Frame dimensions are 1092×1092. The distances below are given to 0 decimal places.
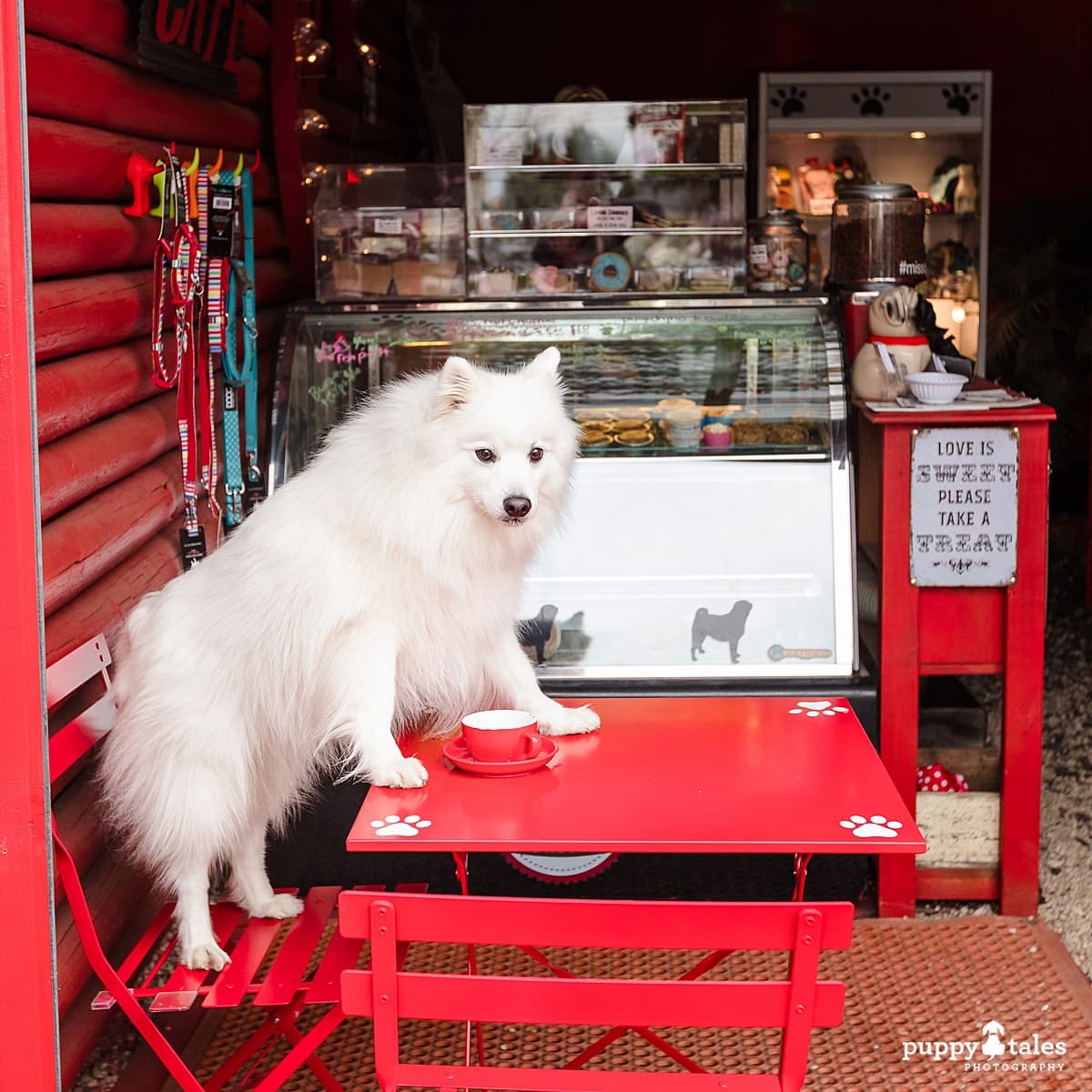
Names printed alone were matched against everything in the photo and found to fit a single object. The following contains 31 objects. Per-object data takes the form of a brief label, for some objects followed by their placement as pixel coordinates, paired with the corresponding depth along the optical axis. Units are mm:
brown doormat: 3248
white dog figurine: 4184
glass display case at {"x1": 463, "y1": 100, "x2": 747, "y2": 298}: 4516
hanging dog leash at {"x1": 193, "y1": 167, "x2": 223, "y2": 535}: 3899
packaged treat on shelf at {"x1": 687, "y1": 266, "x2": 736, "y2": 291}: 4531
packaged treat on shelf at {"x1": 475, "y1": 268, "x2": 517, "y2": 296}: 4617
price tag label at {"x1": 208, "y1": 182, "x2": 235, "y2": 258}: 3795
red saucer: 2674
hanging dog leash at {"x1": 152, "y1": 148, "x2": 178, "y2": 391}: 3617
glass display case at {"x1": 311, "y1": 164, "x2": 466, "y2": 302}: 4598
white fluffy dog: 2836
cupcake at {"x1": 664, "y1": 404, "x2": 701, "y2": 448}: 4262
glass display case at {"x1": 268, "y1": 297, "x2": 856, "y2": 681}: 3988
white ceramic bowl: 3965
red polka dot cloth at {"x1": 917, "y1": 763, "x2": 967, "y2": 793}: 4113
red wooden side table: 3885
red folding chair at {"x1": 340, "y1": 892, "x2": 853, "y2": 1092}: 2000
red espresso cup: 2695
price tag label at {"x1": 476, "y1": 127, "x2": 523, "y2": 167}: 4531
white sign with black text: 3879
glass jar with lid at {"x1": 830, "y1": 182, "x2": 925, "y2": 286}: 4703
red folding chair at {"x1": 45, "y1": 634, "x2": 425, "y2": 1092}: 2600
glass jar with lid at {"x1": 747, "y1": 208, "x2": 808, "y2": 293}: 4938
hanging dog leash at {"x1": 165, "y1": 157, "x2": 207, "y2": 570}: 3654
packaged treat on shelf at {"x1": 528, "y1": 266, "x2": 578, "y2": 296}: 4598
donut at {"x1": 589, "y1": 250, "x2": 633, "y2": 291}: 4590
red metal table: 2318
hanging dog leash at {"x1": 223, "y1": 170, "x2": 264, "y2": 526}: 4090
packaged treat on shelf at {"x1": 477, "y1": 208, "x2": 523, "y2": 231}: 4598
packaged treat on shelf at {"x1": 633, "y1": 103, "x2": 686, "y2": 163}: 4508
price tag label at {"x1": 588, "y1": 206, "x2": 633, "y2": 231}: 4574
